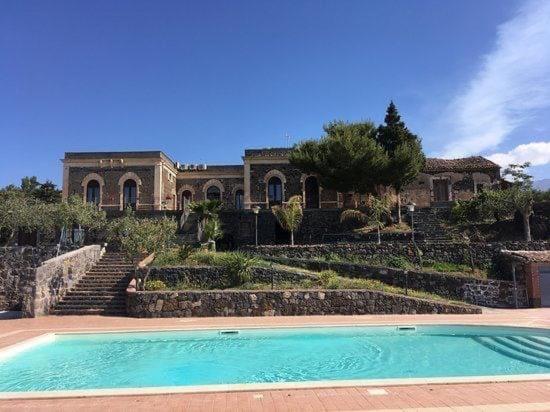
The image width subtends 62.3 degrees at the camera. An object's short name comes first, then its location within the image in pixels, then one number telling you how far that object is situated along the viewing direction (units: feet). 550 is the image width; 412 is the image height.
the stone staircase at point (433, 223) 79.25
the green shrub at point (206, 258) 58.34
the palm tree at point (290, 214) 83.22
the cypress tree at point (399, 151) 90.22
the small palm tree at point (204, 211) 82.53
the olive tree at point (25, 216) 84.89
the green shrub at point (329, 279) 52.69
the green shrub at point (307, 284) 53.61
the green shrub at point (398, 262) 64.23
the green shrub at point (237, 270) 55.16
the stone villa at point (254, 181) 110.93
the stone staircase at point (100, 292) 51.67
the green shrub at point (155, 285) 53.11
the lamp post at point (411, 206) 71.69
